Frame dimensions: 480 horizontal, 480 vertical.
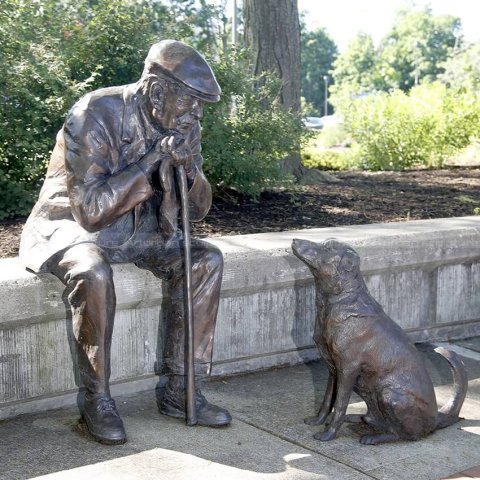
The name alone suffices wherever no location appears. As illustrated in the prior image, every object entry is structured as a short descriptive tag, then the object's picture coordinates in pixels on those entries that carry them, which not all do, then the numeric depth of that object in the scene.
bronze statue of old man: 3.96
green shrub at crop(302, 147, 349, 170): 13.23
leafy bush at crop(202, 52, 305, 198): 7.03
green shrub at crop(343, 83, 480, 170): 13.70
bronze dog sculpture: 4.02
